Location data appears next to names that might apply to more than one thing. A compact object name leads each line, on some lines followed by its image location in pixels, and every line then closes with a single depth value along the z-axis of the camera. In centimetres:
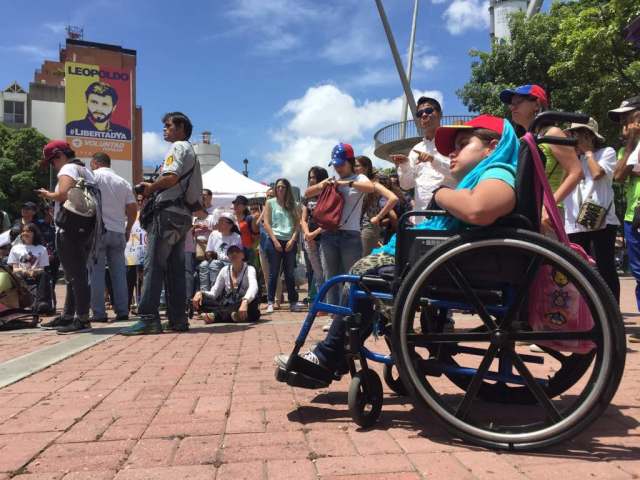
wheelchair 188
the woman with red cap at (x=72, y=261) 550
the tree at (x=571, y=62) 1523
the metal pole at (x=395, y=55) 1559
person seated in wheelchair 197
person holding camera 521
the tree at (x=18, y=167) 3609
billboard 4681
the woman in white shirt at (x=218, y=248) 743
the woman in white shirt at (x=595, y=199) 434
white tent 1286
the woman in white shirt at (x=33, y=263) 754
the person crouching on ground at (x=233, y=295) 635
